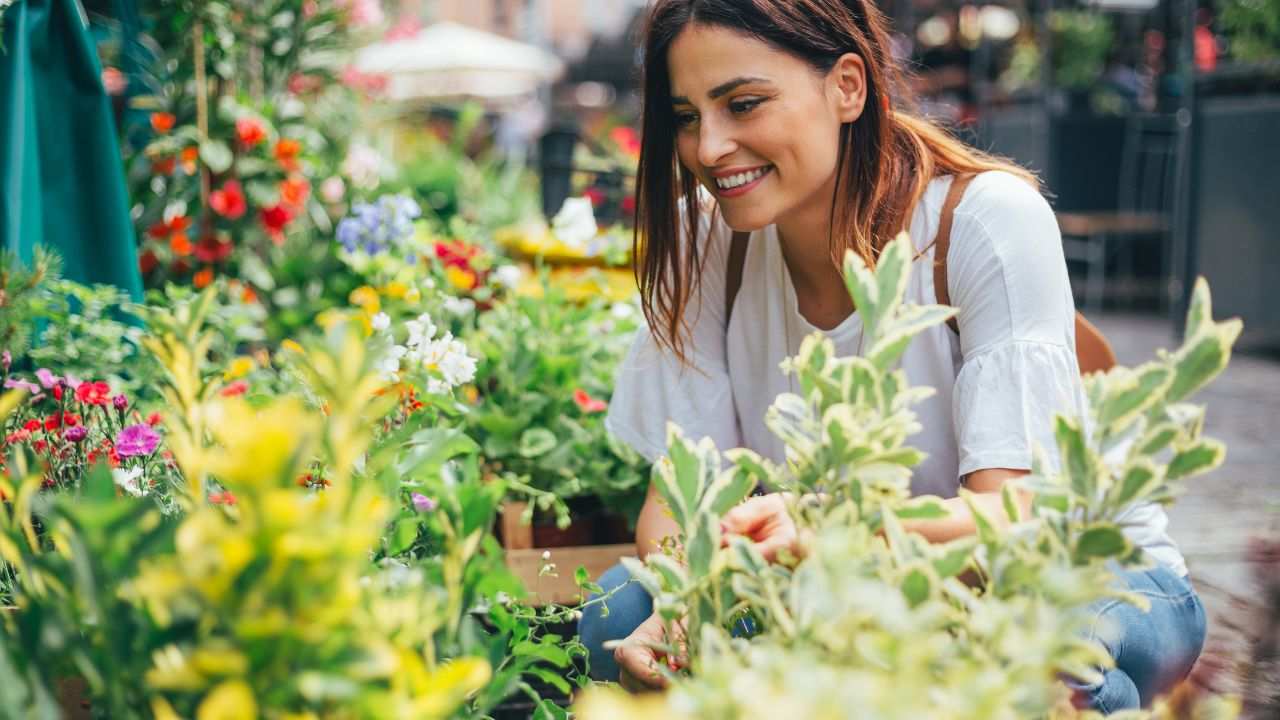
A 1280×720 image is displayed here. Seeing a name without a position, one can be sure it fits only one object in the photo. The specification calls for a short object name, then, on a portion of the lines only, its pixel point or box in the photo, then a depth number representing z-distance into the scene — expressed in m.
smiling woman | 1.58
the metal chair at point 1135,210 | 8.34
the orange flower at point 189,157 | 3.83
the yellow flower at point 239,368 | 2.29
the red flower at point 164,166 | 3.86
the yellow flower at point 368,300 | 2.62
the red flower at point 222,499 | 1.41
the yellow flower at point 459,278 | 2.82
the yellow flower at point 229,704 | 0.62
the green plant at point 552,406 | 2.28
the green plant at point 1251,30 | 6.22
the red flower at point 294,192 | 3.98
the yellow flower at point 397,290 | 2.76
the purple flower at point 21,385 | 1.90
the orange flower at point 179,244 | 3.73
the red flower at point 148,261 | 3.76
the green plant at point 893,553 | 0.70
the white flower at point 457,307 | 2.49
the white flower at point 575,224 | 3.12
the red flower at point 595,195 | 4.69
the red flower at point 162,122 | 3.73
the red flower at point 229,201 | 3.85
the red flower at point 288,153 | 3.96
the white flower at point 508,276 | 2.95
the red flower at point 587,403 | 2.31
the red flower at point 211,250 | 3.81
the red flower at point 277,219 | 3.93
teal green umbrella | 2.46
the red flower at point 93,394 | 1.79
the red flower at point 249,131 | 3.85
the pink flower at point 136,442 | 1.58
